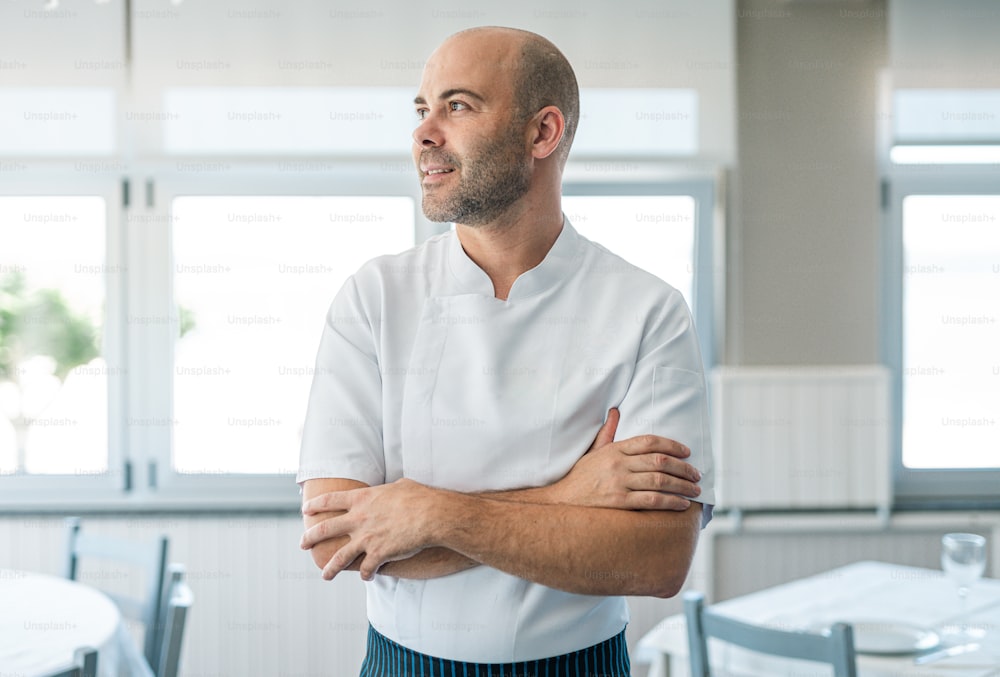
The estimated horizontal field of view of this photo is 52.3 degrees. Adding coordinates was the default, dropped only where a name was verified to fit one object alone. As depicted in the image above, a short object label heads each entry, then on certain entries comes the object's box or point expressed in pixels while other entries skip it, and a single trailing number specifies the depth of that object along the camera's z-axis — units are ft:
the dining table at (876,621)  6.38
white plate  6.48
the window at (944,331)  11.79
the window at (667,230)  11.50
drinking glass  7.20
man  3.89
